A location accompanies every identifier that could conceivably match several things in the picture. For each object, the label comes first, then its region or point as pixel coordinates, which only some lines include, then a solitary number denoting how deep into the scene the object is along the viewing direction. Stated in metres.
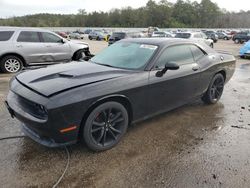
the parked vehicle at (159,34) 30.06
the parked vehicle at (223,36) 41.88
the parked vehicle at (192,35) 19.52
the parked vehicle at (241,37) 31.23
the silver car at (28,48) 8.16
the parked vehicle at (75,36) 39.10
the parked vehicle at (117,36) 21.38
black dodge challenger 2.85
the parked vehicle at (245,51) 13.58
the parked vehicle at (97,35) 35.41
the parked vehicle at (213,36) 33.59
